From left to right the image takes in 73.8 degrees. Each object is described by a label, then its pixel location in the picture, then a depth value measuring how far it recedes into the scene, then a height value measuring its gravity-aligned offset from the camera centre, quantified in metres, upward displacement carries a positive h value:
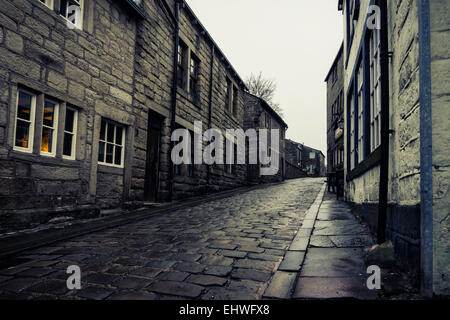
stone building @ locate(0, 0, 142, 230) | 4.44 +1.22
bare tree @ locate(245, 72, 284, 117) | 34.88 +10.66
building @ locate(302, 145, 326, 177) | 43.44 +3.09
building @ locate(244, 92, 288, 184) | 20.67 +4.42
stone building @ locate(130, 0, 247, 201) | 7.85 +2.68
